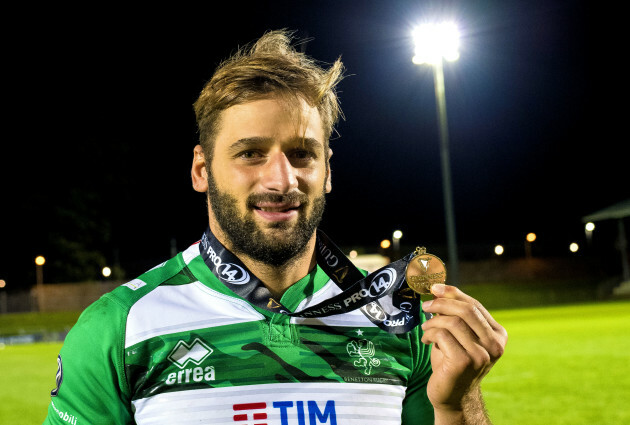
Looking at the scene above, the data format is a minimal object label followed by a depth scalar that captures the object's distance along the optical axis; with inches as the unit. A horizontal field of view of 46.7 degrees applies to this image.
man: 87.5
